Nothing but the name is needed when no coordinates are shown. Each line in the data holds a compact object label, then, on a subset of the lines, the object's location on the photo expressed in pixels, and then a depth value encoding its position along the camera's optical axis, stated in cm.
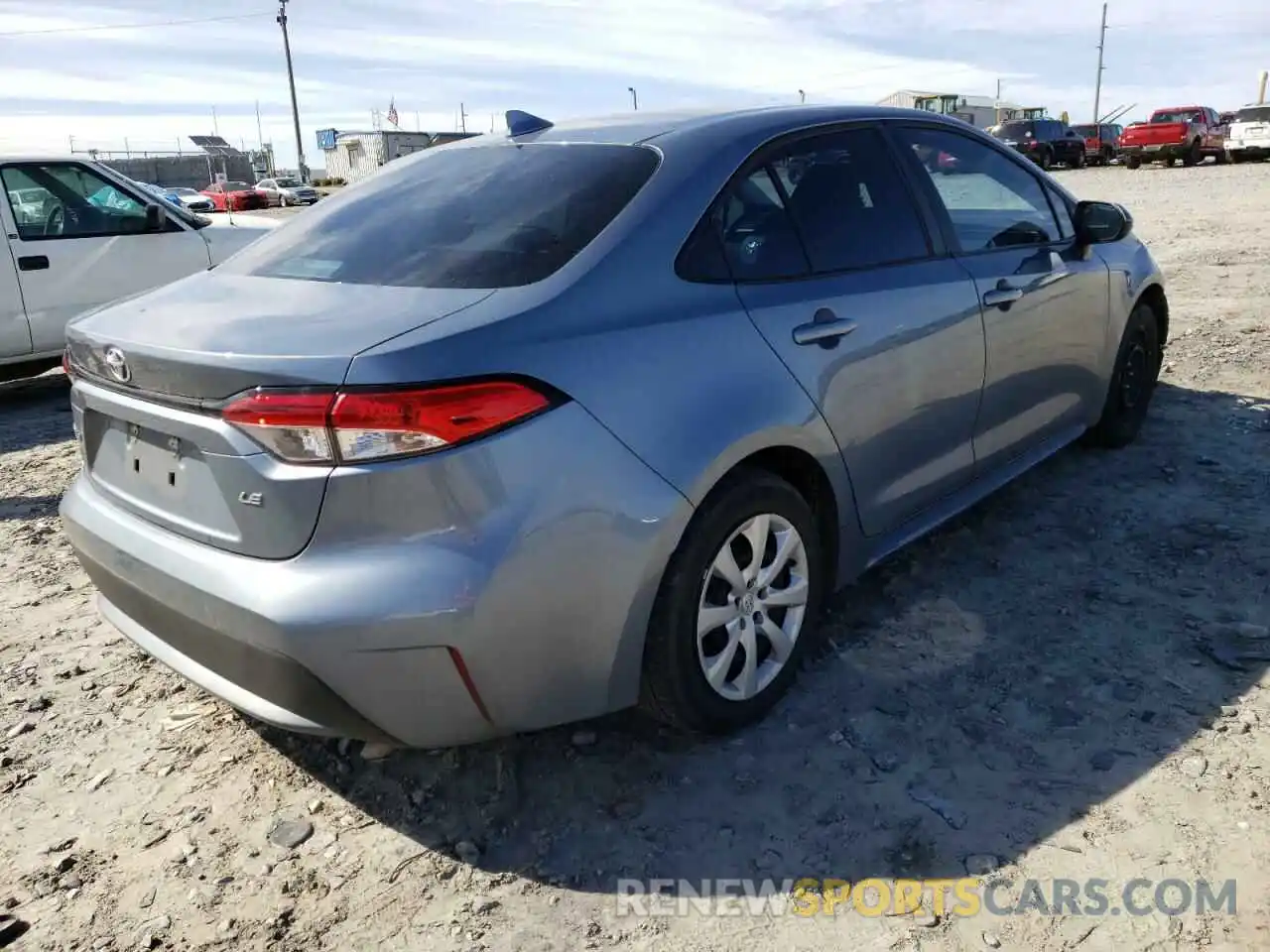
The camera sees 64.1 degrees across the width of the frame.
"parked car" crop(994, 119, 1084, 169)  3028
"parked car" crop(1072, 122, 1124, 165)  3344
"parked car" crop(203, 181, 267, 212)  3756
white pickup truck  677
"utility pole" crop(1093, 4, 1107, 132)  6481
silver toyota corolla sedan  204
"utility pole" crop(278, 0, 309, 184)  5303
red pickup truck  2825
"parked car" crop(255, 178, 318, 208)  4313
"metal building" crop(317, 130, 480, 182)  5216
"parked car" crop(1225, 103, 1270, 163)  2772
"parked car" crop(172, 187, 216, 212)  2174
